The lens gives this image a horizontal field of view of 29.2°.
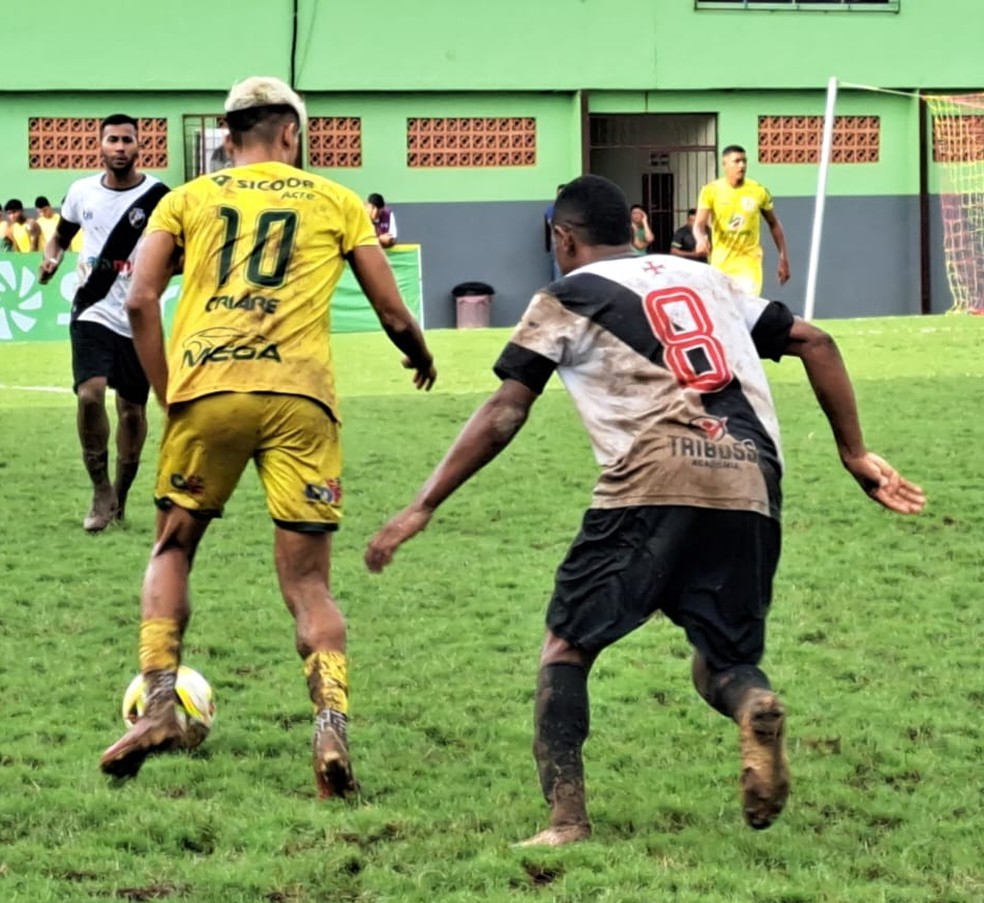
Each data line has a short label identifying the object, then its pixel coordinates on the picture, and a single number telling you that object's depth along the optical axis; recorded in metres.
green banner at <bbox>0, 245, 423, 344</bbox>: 24.33
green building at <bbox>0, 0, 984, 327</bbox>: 30.27
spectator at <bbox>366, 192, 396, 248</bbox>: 28.59
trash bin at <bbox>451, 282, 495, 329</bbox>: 31.38
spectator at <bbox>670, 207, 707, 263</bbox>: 24.04
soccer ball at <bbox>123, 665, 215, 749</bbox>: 5.44
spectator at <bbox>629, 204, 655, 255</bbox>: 30.47
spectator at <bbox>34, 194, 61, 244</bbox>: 28.30
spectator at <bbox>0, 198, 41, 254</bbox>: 27.34
